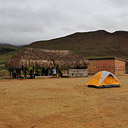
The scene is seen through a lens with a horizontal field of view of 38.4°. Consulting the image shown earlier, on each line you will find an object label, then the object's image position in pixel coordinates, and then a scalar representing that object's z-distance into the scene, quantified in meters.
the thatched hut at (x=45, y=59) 21.06
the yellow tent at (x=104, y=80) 12.35
